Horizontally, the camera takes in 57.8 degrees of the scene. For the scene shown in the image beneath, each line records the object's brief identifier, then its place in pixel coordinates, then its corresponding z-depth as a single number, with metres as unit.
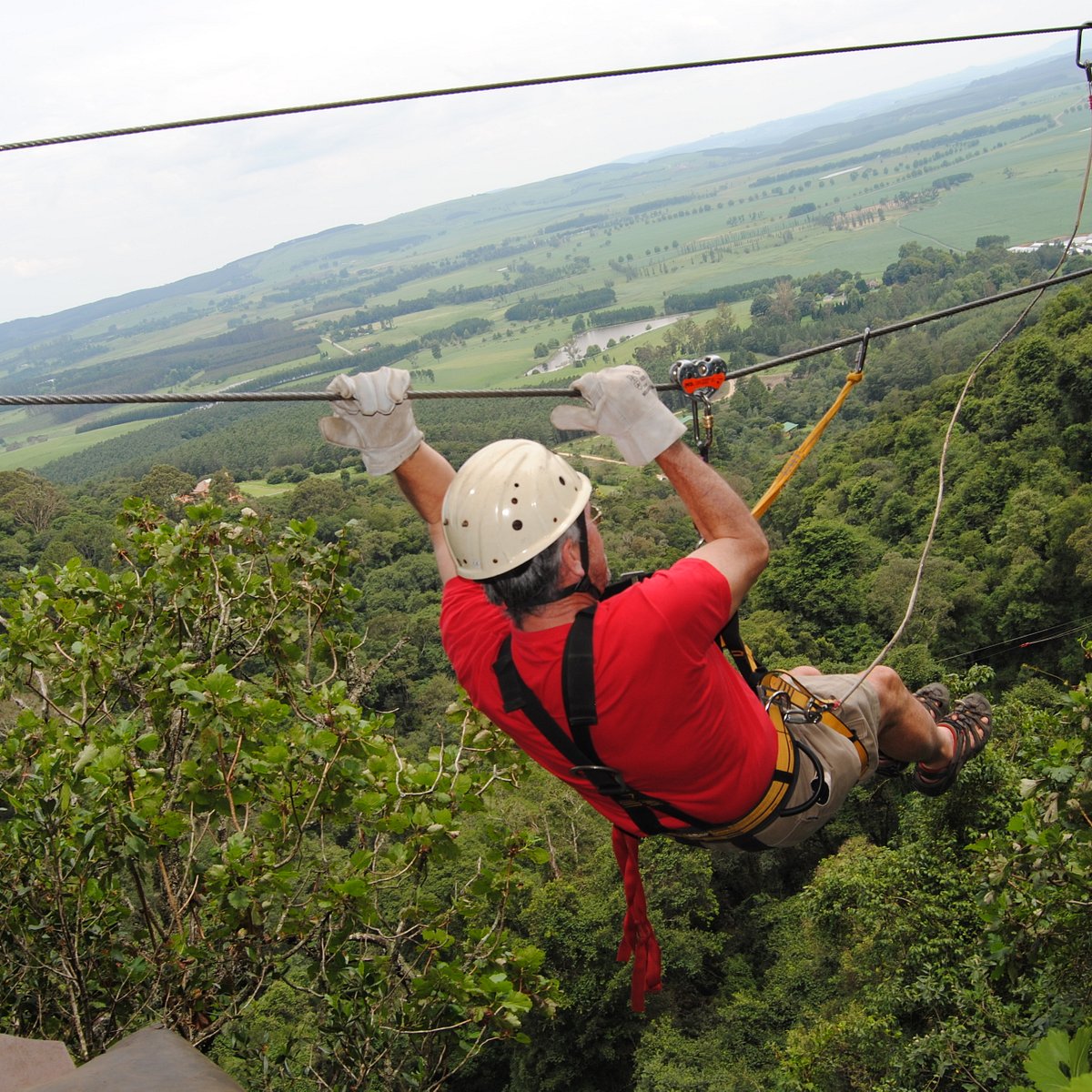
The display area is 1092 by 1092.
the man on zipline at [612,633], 2.65
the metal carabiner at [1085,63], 4.75
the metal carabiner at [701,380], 3.41
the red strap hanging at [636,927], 3.61
